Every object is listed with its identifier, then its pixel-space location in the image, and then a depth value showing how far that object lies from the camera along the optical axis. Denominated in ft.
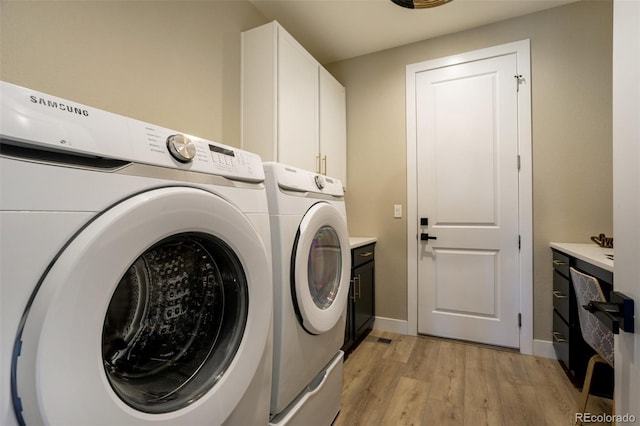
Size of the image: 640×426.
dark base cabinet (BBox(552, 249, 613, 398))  4.80
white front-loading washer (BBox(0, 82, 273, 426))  1.26
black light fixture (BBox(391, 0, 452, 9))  5.87
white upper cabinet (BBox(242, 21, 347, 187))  5.79
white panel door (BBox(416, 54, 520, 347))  6.93
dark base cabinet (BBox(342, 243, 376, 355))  6.63
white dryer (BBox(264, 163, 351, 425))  3.06
